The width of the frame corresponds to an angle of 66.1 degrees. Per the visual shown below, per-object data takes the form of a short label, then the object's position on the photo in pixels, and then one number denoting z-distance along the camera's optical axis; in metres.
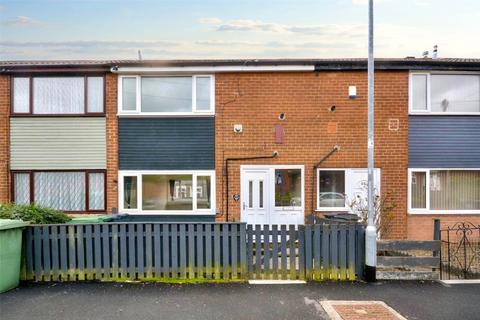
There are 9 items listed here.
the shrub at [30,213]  6.67
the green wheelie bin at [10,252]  5.98
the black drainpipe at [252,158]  10.91
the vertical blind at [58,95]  11.05
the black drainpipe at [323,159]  10.91
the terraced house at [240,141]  10.88
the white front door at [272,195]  10.87
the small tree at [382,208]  10.20
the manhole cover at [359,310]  5.08
